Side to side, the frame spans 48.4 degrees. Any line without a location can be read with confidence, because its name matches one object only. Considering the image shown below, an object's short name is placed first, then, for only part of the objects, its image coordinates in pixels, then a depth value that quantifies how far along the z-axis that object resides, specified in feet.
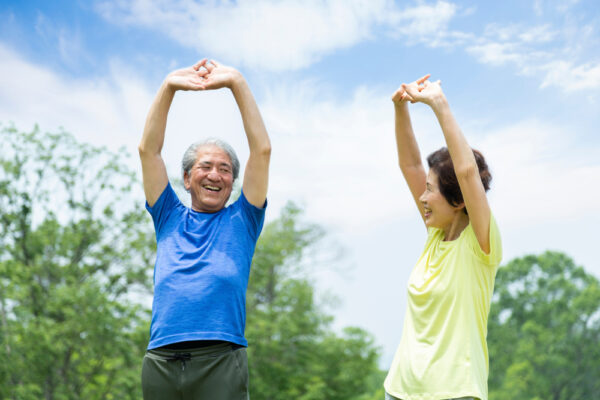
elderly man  8.98
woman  8.16
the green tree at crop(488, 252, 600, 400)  73.56
